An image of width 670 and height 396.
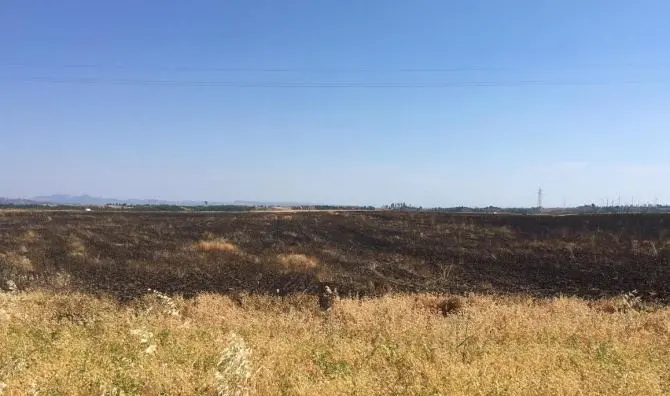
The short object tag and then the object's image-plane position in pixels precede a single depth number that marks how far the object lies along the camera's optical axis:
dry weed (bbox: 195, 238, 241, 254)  27.18
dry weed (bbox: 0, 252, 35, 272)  19.84
